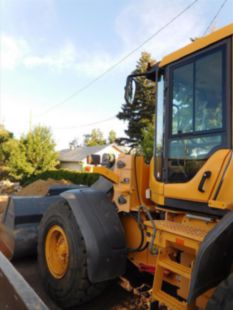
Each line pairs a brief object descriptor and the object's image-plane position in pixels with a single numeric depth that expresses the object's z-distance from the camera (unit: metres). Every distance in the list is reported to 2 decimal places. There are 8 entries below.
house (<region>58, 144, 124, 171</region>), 38.03
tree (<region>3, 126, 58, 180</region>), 26.06
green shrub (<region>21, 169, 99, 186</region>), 19.70
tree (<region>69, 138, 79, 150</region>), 87.77
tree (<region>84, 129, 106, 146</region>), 73.30
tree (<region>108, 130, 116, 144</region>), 73.06
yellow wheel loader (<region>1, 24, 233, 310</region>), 2.65
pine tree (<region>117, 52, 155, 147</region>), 29.27
